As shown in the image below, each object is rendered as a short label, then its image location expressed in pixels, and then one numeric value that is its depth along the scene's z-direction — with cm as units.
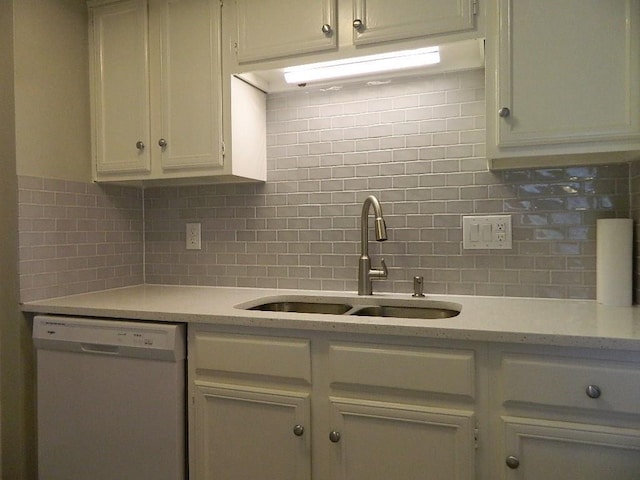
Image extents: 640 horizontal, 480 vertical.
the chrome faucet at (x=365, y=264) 190
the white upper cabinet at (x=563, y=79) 143
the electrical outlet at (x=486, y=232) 184
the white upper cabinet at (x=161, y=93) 193
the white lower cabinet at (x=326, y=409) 134
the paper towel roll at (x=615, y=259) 159
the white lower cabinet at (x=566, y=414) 120
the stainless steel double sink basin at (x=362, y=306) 184
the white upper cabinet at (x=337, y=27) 159
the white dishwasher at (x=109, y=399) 163
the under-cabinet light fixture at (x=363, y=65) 173
